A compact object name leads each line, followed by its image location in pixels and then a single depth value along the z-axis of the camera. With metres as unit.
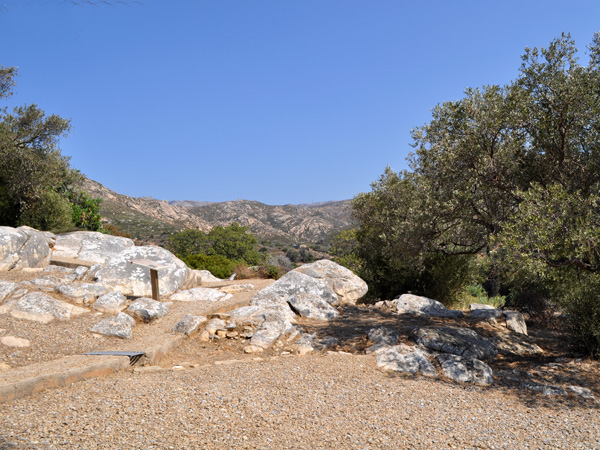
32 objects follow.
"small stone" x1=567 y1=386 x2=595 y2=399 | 7.25
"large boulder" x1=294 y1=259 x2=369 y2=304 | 14.61
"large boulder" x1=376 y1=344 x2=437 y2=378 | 8.09
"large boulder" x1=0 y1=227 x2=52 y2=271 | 13.12
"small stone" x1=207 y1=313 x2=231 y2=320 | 10.68
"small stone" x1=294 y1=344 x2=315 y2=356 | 8.97
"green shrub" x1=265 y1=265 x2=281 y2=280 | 20.23
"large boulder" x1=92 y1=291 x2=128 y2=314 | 10.67
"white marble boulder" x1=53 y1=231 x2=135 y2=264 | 15.78
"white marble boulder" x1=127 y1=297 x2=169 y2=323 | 10.77
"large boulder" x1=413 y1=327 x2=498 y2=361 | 9.12
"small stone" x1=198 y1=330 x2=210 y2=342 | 9.71
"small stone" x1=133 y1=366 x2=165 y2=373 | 7.30
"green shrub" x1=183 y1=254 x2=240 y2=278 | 21.49
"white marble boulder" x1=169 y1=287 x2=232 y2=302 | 13.17
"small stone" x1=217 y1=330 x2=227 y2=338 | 9.85
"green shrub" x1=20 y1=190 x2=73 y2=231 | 20.55
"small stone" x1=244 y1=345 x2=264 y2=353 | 9.13
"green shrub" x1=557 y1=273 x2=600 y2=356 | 9.20
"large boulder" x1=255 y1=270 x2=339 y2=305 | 12.84
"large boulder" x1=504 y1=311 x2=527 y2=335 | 12.41
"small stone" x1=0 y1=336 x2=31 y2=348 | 8.04
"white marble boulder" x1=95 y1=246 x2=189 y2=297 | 13.11
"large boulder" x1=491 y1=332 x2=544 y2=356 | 10.50
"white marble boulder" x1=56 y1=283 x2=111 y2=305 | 10.78
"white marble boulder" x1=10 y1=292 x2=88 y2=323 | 9.27
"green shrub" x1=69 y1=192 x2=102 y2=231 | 23.17
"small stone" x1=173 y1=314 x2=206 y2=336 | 9.89
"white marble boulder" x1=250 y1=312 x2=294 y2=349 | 9.46
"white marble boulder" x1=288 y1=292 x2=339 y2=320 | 12.06
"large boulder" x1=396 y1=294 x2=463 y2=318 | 12.93
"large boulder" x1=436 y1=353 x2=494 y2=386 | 7.89
